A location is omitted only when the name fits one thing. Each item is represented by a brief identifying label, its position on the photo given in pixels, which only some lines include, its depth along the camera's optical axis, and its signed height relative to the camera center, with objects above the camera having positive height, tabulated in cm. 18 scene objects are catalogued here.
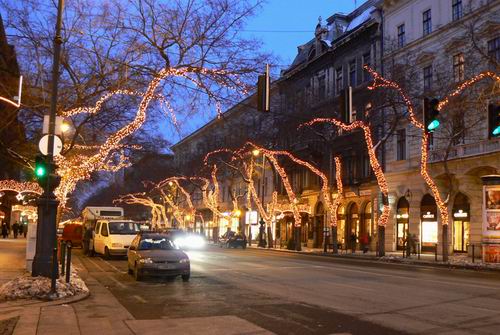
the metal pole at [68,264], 1516 -125
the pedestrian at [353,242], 4188 -141
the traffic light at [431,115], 1667 +324
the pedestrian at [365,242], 4062 -133
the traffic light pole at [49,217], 1451 -1
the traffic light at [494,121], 1631 +300
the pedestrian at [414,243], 3806 -127
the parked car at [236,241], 4909 -177
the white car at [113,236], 2864 -92
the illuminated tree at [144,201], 8218 +267
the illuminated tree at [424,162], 2977 +340
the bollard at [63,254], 1703 -110
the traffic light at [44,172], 1405 +108
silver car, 1758 -129
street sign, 1453 +181
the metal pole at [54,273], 1266 -126
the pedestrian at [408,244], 3465 -119
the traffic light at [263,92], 1594 +358
